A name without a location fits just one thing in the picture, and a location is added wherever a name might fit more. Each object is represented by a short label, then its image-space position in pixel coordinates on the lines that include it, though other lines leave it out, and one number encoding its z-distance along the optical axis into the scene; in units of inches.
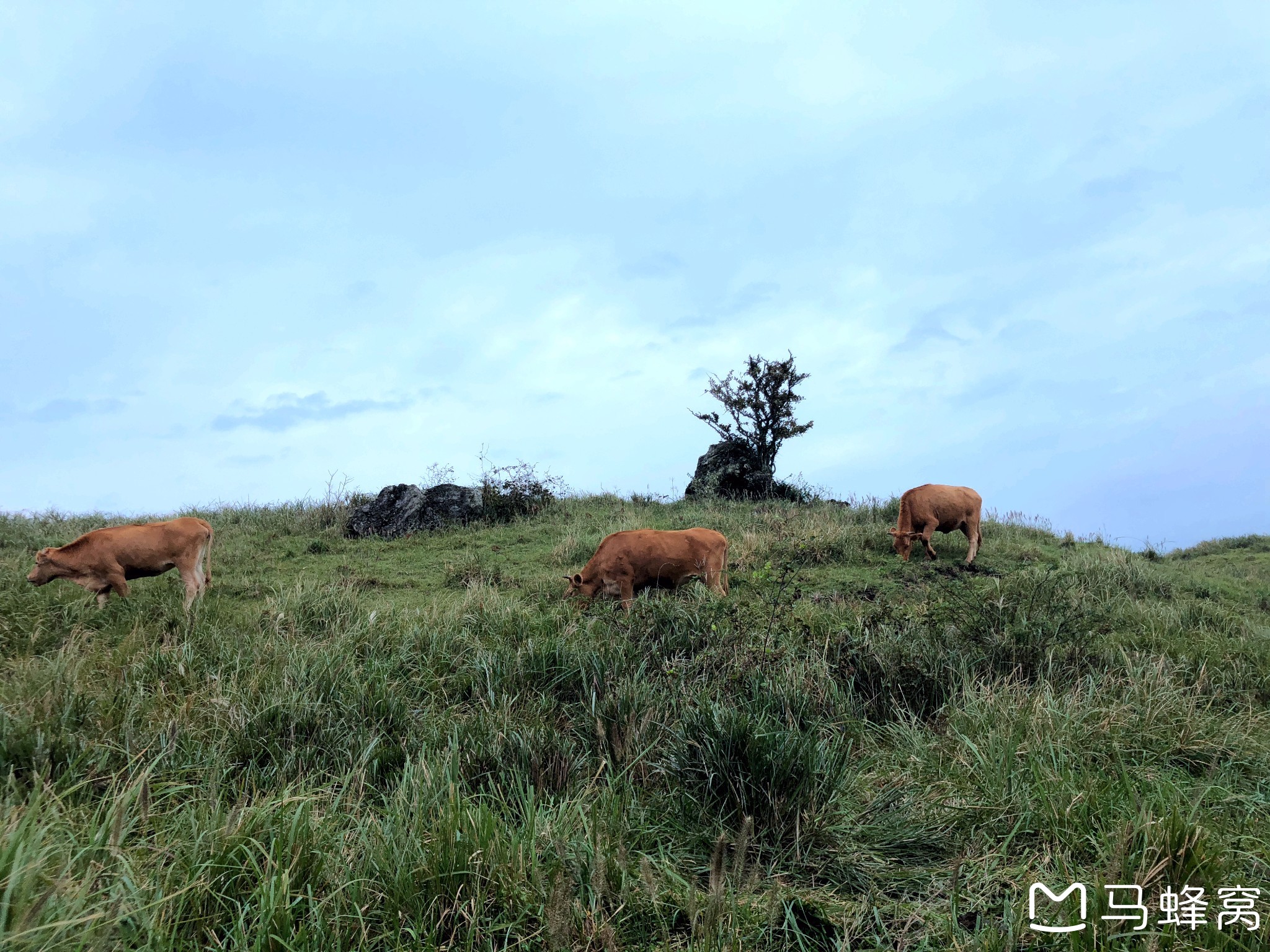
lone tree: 968.3
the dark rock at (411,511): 687.7
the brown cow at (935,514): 565.3
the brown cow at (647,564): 400.5
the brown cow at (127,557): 406.6
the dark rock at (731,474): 890.7
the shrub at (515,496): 751.1
